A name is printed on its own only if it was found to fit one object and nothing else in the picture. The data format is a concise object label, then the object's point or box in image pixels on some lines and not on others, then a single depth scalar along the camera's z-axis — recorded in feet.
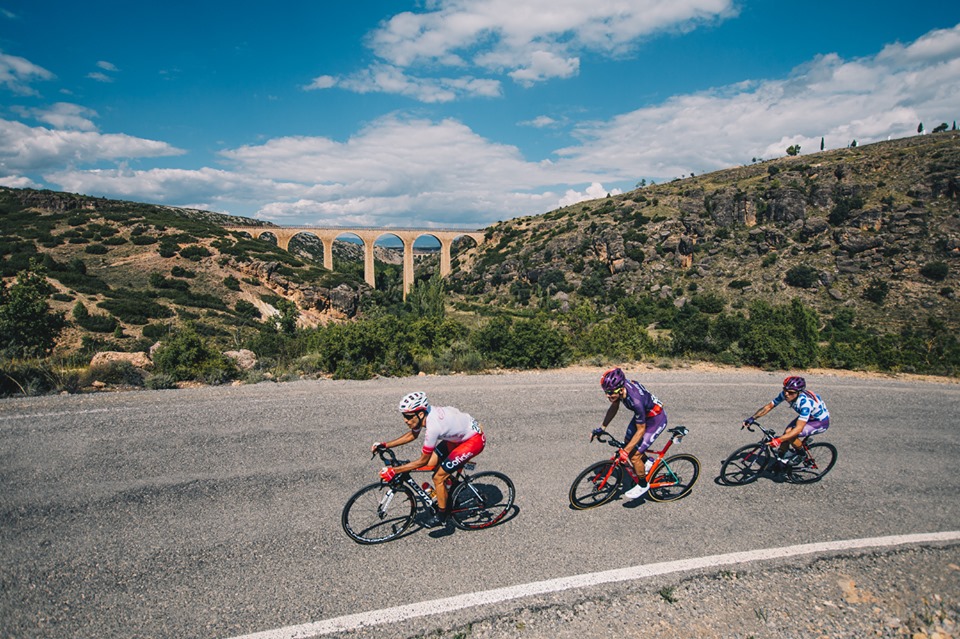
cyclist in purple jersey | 17.48
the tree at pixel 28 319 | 45.82
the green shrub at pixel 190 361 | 35.65
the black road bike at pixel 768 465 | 20.80
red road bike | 18.26
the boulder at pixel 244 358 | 41.09
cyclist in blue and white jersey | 19.69
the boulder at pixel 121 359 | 35.63
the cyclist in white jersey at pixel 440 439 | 15.28
